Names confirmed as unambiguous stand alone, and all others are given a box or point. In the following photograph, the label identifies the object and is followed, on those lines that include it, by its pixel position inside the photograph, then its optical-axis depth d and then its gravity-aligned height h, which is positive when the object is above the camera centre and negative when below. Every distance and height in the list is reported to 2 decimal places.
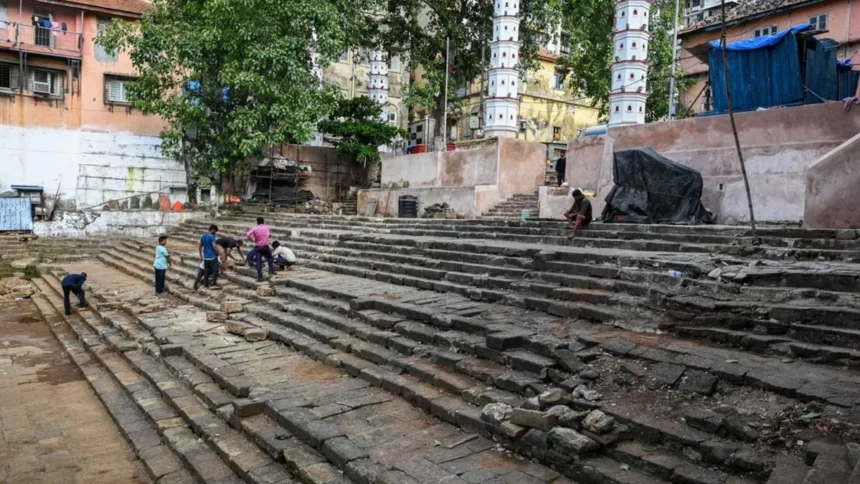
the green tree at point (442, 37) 22.89 +7.16
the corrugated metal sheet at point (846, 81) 13.78 +3.51
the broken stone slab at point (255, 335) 8.25 -1.86
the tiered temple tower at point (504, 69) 18.02 +4.58
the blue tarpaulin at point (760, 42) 12.17 +3.94
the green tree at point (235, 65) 18.28 +4.56
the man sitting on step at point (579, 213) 10.49 +0.06
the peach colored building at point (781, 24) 20.56 +7.72
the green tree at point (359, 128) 22.48 +3.15
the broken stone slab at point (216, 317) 9.34 -1.83
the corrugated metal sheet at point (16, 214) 19.64 -0.59
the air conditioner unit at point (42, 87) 21.19 +4.05
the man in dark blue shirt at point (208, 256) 11.63 -1.06
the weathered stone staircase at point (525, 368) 4.03 -1.45
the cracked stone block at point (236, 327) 8.52 -1.83
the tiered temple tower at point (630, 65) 15.49 +4.16
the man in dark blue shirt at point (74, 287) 11.68 -1.79
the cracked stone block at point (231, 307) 9.77 -1.74
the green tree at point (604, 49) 22.31 +6.65
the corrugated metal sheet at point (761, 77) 12.24 +3.22
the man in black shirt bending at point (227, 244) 12.43 -0.87
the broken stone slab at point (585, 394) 4.61 -1.42
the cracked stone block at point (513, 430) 4.39 -1.64
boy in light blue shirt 11.80 -1.24
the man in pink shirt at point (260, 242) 11.26 -0.72
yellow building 29.86 +5.66
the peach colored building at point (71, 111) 20.81 +3.28
